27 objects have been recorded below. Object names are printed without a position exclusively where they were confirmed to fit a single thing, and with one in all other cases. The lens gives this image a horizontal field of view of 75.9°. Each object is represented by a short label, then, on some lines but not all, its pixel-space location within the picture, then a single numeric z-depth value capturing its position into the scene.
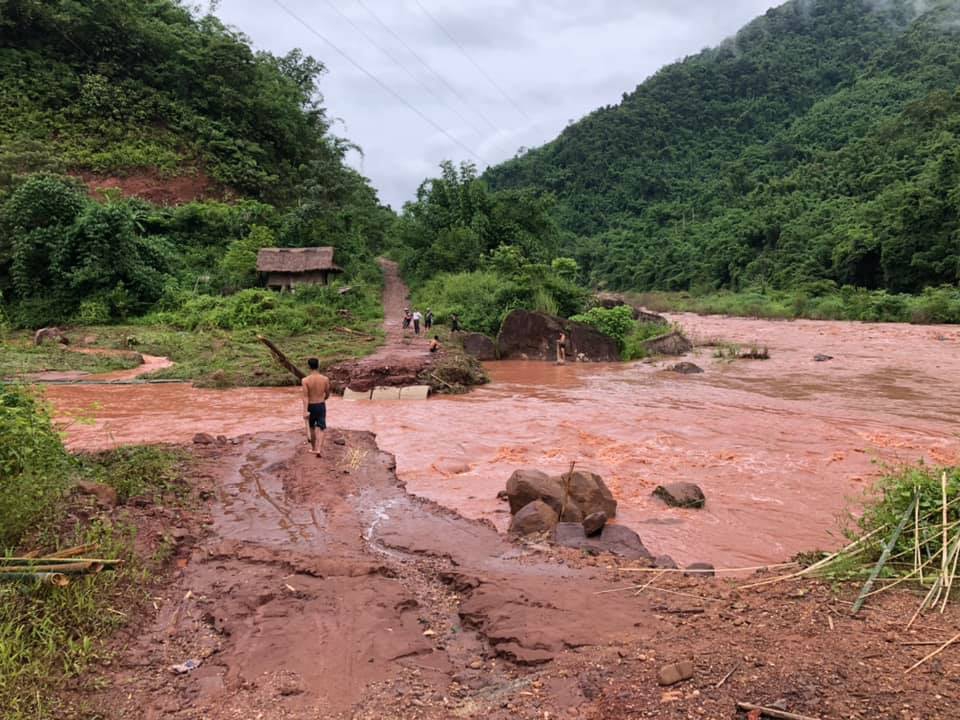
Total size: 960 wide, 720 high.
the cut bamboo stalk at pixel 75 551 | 4.62
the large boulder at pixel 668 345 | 26.83
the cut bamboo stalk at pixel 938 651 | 3.39
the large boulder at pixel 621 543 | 6.09
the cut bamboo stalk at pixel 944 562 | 4.13
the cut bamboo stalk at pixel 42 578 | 4.26
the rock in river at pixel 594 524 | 6.53
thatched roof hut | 32.97
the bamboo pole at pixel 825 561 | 4.68
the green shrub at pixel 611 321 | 26.31
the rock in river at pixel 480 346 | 25.50
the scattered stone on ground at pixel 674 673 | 3.53
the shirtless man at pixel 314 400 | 9.67
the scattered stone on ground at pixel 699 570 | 5.29
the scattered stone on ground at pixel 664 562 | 5.62
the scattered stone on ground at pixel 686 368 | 21.95
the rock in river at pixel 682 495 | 8.26
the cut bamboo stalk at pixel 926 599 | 3.87
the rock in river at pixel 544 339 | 25.36
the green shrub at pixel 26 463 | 4.98
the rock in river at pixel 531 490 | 7.34
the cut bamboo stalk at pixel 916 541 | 4.37
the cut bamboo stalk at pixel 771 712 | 3.09
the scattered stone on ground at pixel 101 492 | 6.39
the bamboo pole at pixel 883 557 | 4.11
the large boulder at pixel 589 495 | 7.51
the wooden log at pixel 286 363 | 13.58
